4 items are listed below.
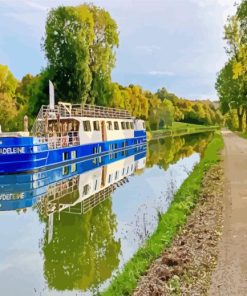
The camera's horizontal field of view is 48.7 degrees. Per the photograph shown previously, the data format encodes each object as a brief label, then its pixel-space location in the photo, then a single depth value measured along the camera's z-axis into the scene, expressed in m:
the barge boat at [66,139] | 16.07
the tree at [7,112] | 33.79
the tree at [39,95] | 30.48
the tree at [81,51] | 30.43
